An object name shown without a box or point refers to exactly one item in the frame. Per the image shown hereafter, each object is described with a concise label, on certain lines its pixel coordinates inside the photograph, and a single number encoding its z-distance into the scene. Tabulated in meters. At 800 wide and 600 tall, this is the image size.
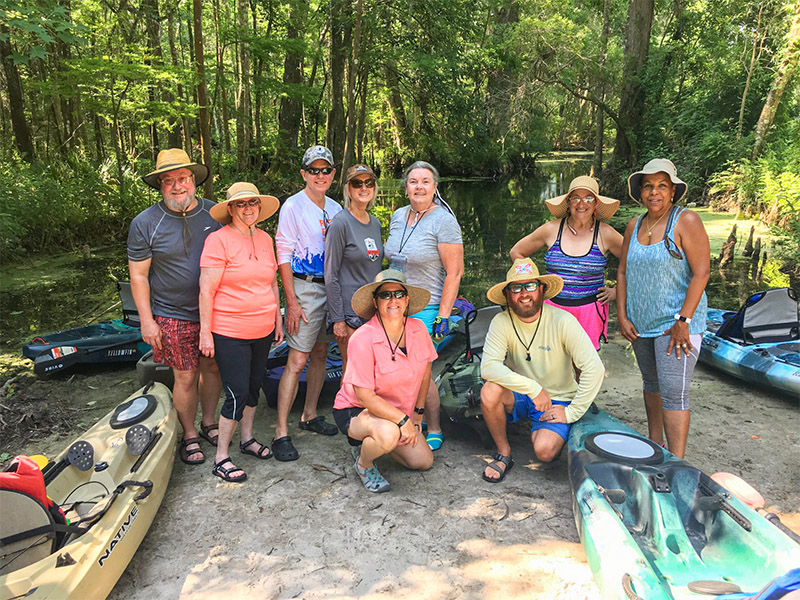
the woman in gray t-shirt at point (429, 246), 3.72
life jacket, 2.36
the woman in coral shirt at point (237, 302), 3.36
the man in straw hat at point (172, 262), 3.38
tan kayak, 2.30
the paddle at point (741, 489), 2.72
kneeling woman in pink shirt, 3.23
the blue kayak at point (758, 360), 4.70
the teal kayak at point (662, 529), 2.22
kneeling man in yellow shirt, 3.38
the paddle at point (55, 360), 5.24
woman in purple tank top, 3.66
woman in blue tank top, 3.16
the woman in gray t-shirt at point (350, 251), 3.63
